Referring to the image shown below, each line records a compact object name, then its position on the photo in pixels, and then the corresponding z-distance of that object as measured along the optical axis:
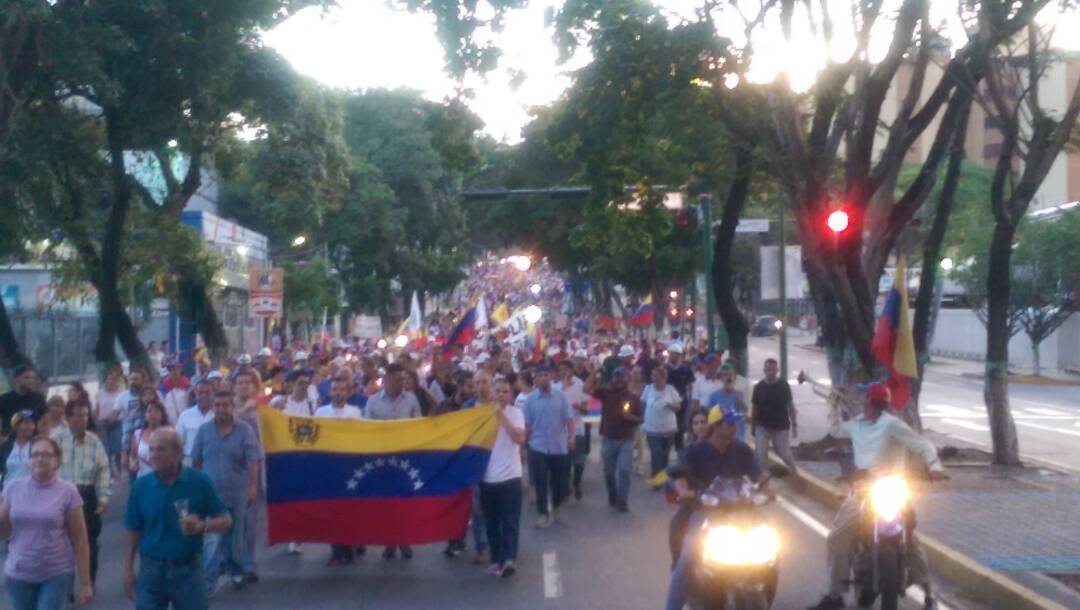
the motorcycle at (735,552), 9.29
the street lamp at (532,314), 34.84
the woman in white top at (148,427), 12.02
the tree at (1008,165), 19.53
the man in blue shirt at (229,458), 11.70
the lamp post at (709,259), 29.73
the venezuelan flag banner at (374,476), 12.69
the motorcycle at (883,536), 10.32
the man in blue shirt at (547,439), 15.48
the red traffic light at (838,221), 16.55
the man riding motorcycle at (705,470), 9.82
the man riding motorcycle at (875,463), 10.74
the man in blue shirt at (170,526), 7.85
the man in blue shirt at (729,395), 16.25
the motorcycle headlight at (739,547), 9.38
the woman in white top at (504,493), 12.65
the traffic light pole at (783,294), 27.50
